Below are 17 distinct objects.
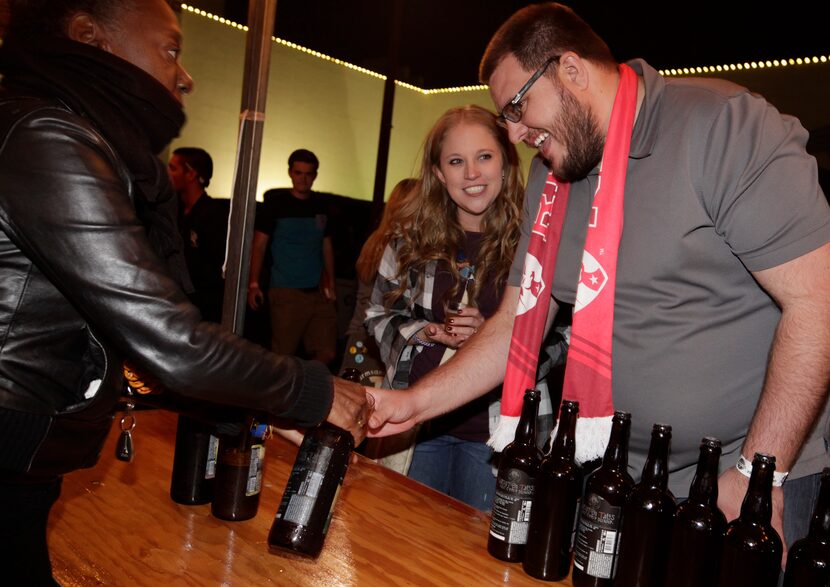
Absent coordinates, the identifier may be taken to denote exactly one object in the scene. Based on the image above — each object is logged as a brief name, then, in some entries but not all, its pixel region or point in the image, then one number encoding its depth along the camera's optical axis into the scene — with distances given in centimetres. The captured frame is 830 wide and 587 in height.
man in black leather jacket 106
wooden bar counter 128
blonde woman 248
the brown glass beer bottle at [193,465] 155
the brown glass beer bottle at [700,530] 114
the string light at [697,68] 536
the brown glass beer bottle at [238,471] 149
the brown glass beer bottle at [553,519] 133
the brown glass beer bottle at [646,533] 119
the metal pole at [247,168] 194
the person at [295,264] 551
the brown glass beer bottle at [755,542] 108
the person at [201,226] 472
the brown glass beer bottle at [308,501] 130
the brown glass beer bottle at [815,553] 106
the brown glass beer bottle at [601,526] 122
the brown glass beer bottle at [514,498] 136
